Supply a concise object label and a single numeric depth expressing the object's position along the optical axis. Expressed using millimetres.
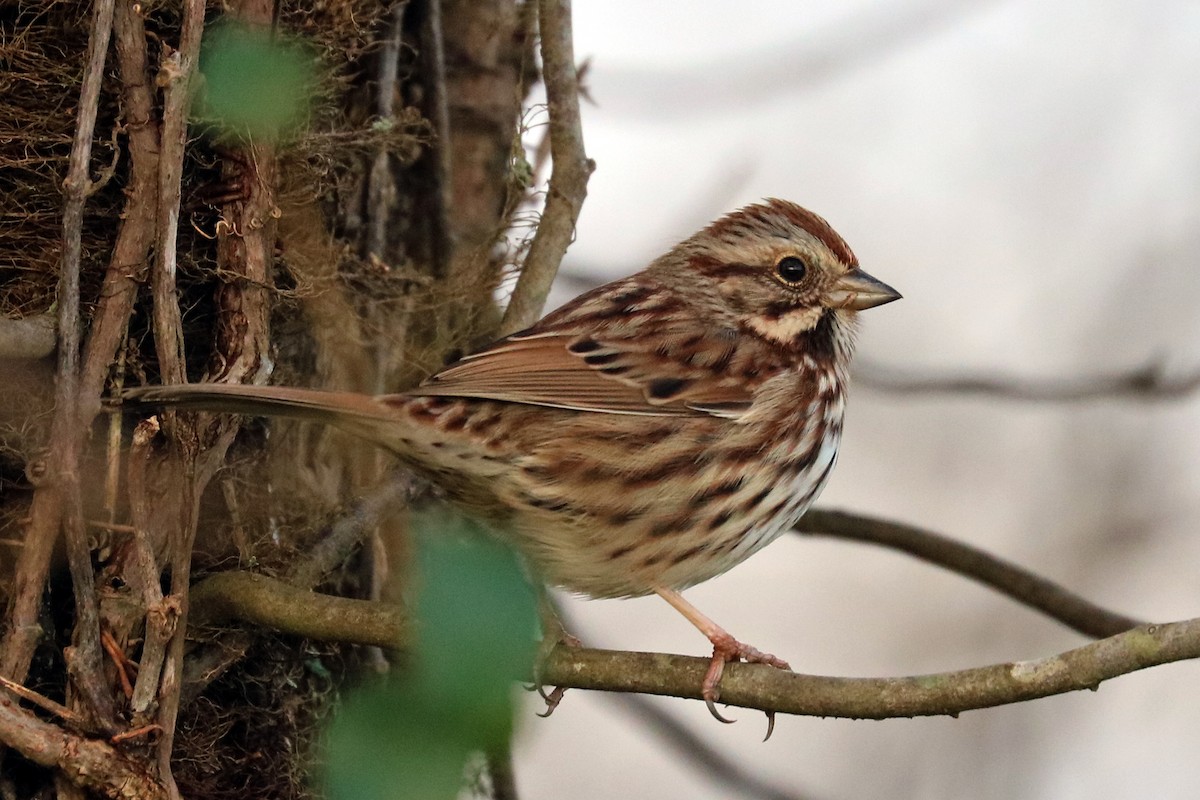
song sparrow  6273
